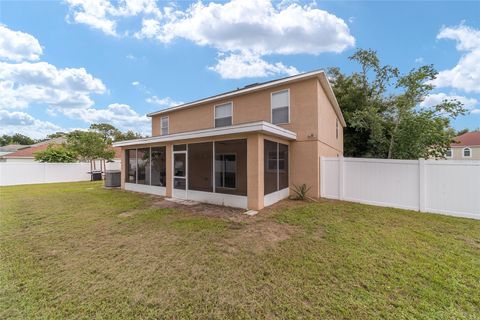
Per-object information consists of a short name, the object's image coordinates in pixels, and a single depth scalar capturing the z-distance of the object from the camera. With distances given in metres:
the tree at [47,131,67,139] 49.04
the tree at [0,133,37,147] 58.88
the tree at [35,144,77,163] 17.86
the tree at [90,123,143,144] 34.39
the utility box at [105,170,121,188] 12.95
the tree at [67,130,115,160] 19.14
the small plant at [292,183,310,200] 8.55
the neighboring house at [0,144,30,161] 34.91
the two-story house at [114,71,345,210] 7.23
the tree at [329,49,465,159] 9.39
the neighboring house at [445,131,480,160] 27.95
